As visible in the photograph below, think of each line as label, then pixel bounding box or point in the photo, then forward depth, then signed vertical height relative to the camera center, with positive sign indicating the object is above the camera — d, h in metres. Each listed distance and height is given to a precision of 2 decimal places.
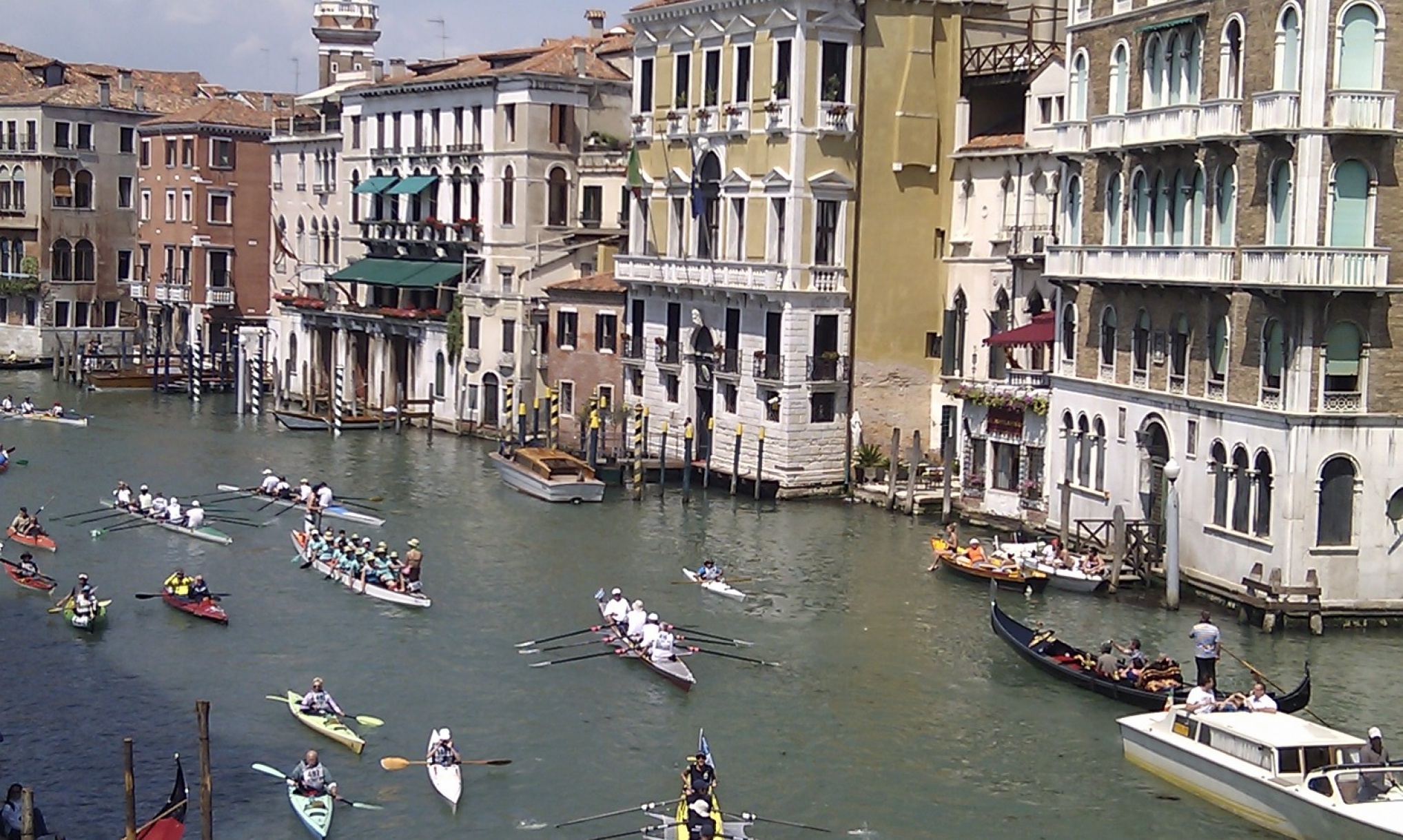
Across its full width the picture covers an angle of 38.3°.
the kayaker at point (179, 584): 37.56 -5.51
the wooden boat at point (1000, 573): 39.22 -5.27
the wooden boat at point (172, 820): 24.61 -6.54
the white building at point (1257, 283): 34.28 +0.45
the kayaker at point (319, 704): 30.06 -6.13
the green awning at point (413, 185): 68.06 +3.66
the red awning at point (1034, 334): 45.34 -0.67
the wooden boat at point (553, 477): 50.53 -4.58
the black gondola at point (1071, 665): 29.36 -5.68
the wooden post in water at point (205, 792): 23.42 -5.84
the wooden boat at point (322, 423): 65.75 -4.27
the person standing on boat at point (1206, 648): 30.05 -5.08
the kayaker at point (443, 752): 27.45 -6.23
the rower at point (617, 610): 35.41 -5.50
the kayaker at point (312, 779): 26.39 -6.39
